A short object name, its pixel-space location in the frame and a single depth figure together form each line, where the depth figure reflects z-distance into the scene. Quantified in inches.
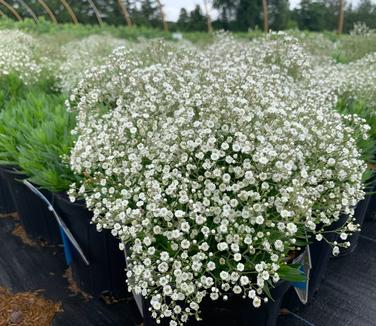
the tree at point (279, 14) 692.1
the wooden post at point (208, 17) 749.9
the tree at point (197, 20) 779.1
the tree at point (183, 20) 808.6
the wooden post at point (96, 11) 932.6
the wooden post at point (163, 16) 808.3
